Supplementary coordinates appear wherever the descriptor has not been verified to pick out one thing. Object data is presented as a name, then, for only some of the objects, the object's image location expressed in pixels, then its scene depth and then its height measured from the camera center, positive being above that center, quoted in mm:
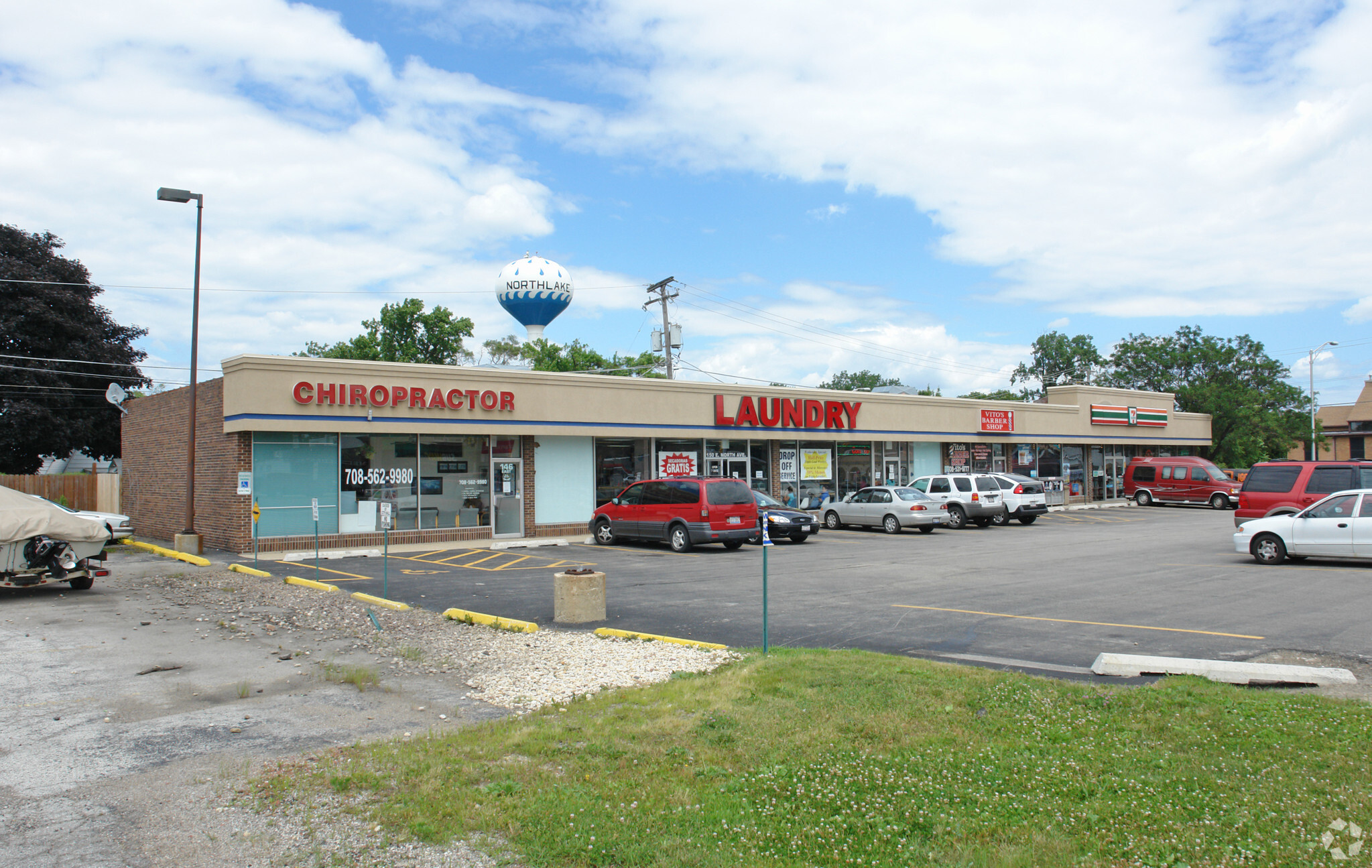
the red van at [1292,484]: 19734 -432
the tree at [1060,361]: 81562 +9880
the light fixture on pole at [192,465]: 20344 +110
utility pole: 38219 +7215
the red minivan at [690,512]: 20547 -1071
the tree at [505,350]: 71362 +9670
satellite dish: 26766 +2337
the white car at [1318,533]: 15828 -1252
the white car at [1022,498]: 28797 -1055
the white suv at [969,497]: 28203 -970
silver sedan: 26031 -1303
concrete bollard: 11008 -1634
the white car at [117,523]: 22556 -1396
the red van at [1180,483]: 36631 -738
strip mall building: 21016 +674
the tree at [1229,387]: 55656 +5260
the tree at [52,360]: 37156 +4880
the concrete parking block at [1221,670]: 7457 -1791
